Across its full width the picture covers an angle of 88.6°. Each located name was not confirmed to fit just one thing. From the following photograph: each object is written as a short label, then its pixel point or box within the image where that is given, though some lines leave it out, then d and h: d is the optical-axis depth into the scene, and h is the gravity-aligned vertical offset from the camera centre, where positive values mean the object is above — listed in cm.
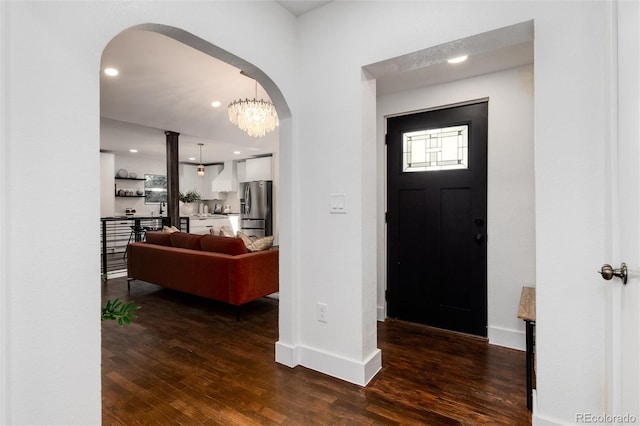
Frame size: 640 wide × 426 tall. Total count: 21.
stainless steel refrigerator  836 +9
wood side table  184 -68
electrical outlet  237 -73
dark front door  298 -8
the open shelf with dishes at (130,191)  837 +55
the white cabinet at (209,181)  1007 +97
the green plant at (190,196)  961 +47
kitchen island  850 -27
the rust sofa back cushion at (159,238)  442 -36
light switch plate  226 +5
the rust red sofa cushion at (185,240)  400 -35
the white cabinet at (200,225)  843 -35
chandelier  355 +107
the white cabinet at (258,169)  844 +112
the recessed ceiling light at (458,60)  253 +118
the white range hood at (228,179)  946 +94
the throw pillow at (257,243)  382 -37
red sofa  345 -64
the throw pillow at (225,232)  523 -33
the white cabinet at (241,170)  919 +118
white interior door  112 -3
